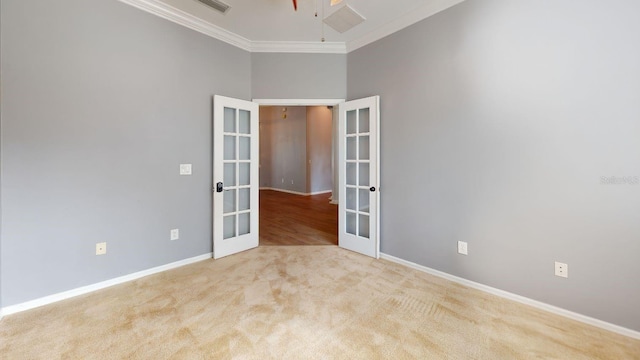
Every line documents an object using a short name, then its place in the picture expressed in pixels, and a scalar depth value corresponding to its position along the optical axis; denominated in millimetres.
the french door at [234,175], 3221
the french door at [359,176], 3227
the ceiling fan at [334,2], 2614
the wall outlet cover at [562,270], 2029
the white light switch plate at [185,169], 3004
